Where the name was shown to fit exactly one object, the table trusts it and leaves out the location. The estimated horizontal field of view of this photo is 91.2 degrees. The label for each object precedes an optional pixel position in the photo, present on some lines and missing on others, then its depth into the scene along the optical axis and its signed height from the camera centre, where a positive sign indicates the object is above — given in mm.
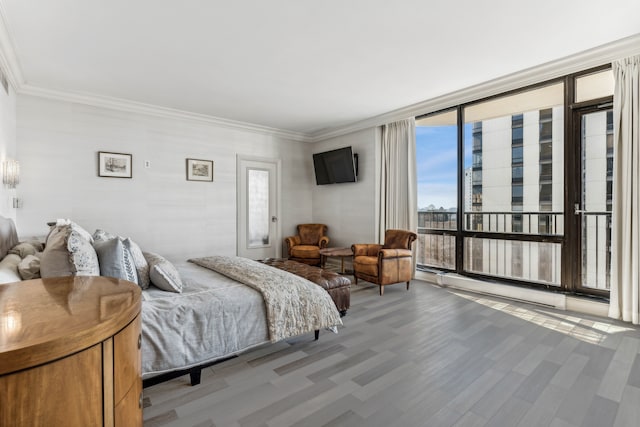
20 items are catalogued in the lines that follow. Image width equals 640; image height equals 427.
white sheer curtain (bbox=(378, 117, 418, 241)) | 5109 +559
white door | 5938 +76
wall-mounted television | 5852 +881
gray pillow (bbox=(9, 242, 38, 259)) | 2449 -311
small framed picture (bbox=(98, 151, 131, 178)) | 4477 +678
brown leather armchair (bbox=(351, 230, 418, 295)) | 4309 -705
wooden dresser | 723 -382
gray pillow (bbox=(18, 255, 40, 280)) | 1928 -362
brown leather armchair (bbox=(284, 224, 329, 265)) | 5828 -645
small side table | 4969 -674
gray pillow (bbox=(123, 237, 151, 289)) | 2506 -444
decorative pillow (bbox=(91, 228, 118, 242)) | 2954 -237
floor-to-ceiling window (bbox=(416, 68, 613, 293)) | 3553 +339
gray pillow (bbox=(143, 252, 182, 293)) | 2432 -526
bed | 1966 -683
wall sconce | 3155 +397
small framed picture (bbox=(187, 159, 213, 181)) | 5277 +709
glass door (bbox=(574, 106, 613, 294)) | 3461 +120
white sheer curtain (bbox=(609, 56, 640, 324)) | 3131 +154
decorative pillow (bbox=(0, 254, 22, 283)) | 1704 -346
